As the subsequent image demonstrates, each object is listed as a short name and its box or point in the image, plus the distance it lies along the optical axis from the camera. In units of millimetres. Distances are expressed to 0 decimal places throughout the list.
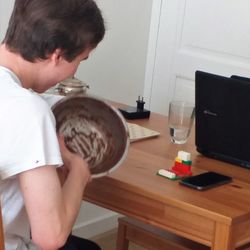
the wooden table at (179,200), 1429
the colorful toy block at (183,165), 1646
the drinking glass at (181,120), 1922
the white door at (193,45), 2900
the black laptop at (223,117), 1696
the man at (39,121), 1204
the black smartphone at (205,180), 1553
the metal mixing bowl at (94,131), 1533
